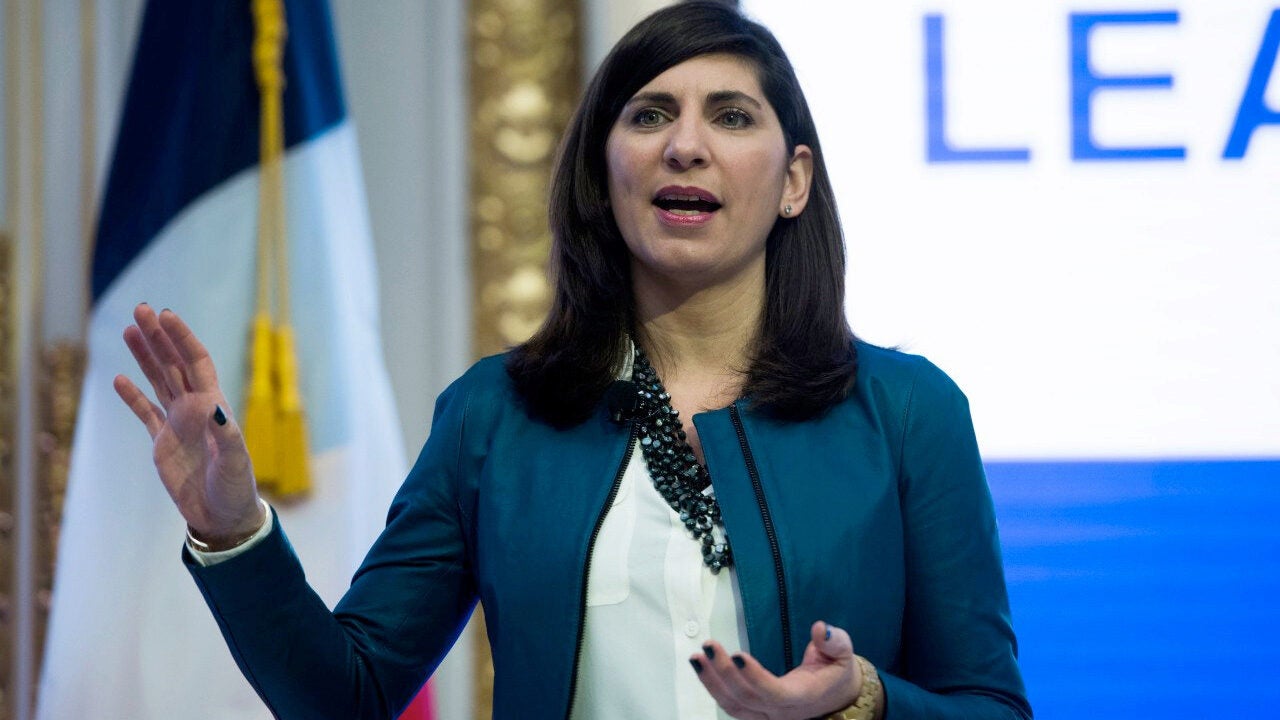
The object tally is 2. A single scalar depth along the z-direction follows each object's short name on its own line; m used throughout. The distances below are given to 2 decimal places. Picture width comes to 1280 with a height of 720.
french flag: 5.80
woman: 4.96
